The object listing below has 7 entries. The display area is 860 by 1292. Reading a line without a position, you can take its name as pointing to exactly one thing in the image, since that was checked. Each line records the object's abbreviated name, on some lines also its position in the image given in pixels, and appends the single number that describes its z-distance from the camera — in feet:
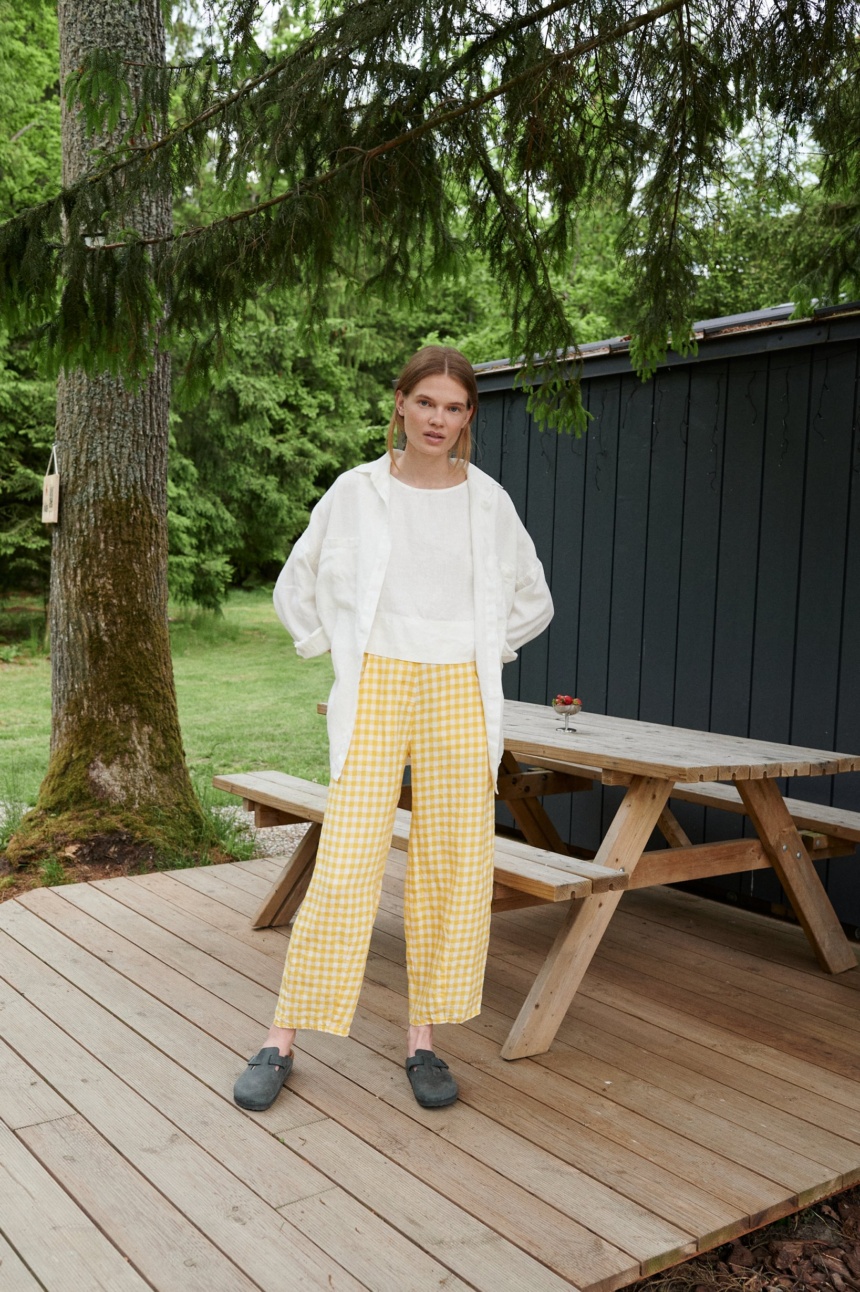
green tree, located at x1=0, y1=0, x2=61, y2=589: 39.47
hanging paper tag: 16.38
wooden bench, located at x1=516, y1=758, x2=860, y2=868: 12.05
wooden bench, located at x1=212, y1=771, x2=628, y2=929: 9.98
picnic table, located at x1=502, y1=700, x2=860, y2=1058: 10.41
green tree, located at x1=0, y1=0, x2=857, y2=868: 11.31
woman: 8.89
